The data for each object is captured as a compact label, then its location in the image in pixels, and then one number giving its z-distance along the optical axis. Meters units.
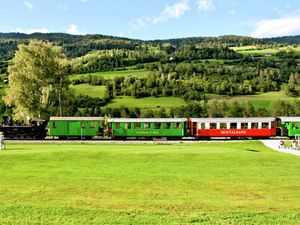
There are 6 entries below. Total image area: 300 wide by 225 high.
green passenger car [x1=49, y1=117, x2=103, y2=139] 60.59
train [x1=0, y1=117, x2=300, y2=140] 59.91
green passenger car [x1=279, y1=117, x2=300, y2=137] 59.97
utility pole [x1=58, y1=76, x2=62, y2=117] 67.56
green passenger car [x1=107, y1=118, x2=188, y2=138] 59.97
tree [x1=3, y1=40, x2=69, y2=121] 65.81
